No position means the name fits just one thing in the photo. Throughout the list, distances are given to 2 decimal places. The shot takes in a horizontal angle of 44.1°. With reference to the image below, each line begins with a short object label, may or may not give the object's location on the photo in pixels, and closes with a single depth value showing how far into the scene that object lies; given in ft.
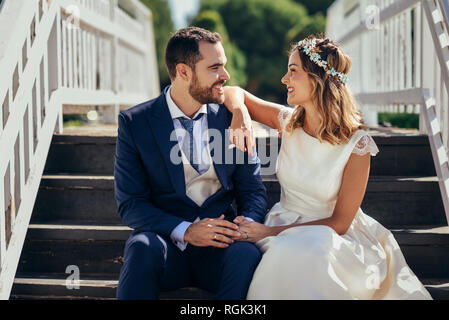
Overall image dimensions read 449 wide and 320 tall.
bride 7.55
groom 7.90
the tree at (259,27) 112.37
